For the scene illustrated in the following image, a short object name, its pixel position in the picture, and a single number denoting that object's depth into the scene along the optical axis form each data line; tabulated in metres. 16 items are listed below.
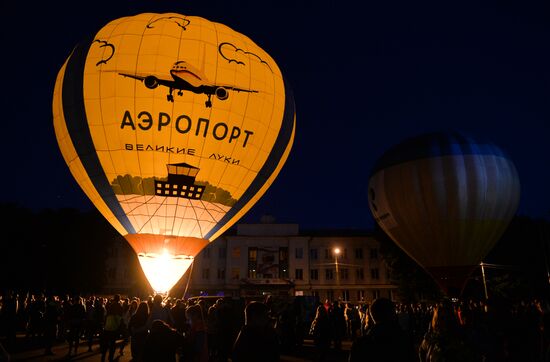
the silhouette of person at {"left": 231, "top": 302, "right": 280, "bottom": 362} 3.89
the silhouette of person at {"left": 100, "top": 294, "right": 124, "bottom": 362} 9.77
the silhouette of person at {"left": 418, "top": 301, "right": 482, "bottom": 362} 4.55
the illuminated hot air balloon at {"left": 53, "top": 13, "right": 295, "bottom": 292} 12.28
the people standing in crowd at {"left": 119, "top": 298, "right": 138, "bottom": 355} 12.91
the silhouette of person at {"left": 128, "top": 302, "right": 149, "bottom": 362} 6.89
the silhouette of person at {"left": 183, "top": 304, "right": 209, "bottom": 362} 5.54
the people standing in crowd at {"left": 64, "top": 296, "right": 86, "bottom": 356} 12.15
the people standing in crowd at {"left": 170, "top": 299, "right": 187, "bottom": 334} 8.19
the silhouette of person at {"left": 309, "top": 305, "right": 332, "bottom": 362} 10.94
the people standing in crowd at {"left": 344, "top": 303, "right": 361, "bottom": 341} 19.15
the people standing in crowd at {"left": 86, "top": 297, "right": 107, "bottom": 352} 12.64
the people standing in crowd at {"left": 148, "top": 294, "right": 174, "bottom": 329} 8.42
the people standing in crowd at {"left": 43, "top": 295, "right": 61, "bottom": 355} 11.97
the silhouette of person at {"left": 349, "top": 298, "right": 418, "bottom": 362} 3.39
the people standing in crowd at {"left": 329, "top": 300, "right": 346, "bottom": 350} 13.16
